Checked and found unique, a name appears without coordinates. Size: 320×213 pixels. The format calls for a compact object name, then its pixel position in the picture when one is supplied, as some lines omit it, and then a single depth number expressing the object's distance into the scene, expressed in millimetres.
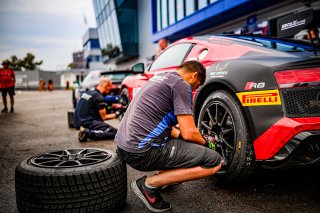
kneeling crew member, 5117
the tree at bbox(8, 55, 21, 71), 67588
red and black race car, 2104
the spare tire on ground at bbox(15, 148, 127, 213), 1956
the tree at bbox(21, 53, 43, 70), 68500
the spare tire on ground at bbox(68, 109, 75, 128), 6562
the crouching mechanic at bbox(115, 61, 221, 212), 2213
